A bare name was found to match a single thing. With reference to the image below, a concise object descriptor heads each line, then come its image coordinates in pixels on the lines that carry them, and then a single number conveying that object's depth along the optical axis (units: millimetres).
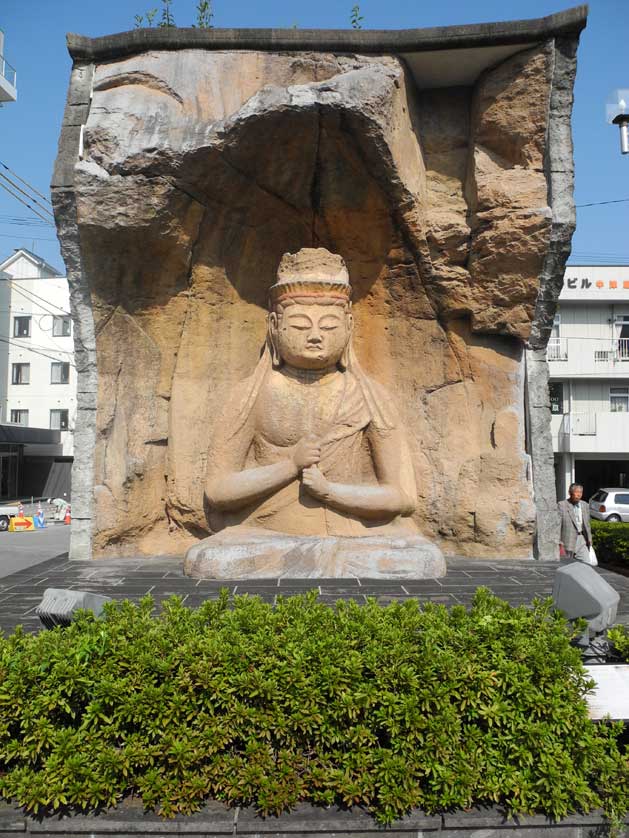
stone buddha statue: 5844
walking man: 7512
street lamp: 9223
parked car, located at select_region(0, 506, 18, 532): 16281
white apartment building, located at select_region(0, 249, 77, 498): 23656
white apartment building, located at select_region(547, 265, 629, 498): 20844
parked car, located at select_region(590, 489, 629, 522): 18000
